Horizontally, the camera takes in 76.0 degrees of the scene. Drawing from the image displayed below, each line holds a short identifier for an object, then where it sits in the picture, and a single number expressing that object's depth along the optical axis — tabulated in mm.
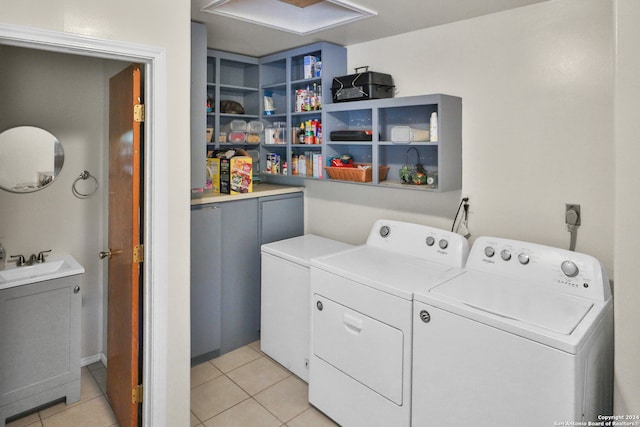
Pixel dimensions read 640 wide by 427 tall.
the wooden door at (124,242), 2029
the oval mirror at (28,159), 2482
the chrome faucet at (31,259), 2541
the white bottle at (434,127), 2460
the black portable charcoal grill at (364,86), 2754
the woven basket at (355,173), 2791
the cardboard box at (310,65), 3135
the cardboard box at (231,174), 3043
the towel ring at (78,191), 2775
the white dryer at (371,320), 1995
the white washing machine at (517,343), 1494
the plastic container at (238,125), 3613
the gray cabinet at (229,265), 2887
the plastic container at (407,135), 2559
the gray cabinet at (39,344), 2326
